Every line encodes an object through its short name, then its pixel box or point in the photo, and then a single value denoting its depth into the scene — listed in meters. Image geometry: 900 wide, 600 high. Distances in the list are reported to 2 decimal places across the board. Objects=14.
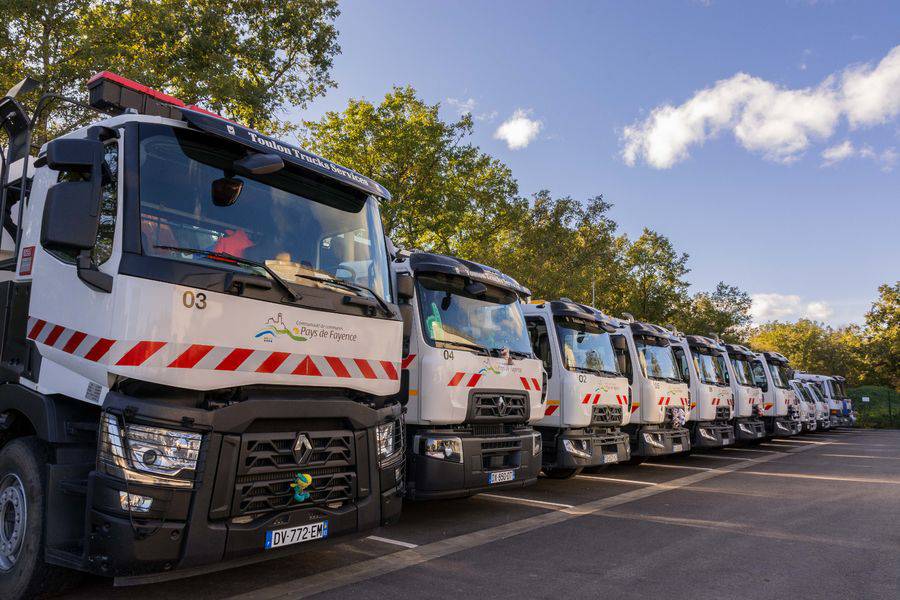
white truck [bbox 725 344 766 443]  15.97
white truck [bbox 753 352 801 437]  18.17
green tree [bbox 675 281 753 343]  39.59
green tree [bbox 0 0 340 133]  12.84
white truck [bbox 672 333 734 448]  13.62
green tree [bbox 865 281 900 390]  47.12
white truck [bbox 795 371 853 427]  27.26
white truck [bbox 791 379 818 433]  22.16
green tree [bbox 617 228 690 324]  38.03
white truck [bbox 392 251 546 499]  6.34
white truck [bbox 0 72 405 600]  3.51
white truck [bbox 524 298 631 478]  8.91
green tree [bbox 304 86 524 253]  19.50
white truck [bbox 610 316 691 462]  11.24
